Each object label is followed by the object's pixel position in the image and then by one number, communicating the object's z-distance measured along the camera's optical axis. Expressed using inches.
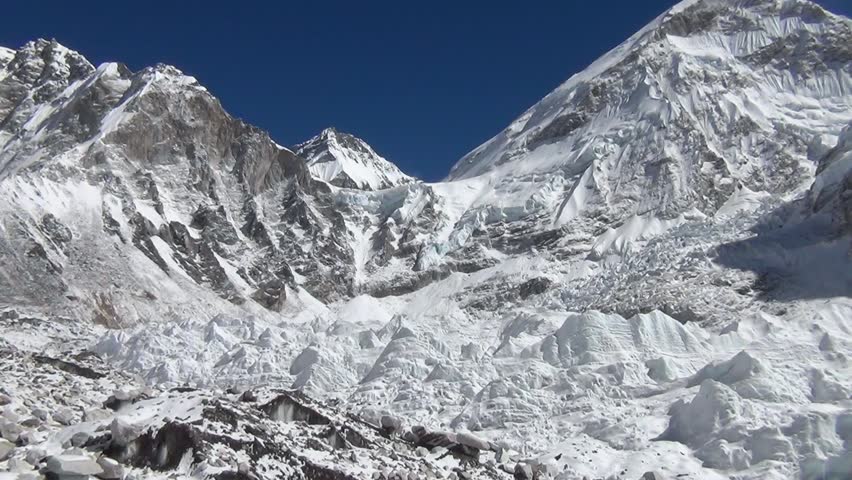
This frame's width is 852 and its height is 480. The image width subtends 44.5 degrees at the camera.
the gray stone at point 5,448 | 1110.4
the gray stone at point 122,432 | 1168.8
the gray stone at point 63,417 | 1316.4
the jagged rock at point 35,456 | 1093.1
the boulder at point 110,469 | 1069.8
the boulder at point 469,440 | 1656.0
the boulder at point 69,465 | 1045.8
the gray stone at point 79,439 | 1157.7
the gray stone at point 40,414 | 1289.4
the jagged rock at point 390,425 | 1646.2
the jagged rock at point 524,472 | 1640.0
